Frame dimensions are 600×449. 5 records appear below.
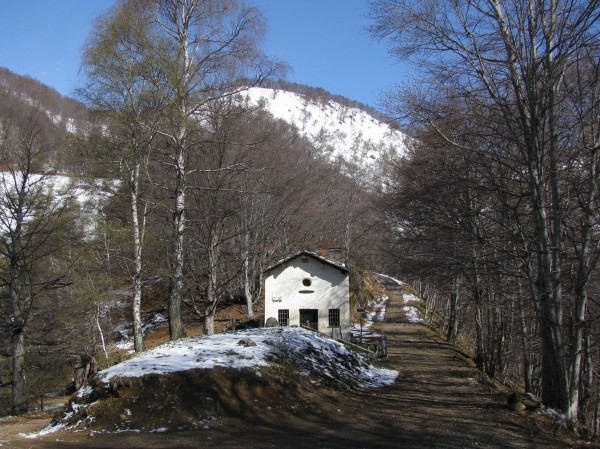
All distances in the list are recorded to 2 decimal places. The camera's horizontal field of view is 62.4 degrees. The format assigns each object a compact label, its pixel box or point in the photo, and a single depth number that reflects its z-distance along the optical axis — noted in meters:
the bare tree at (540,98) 10.00
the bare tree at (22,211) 16.34
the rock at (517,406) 10.55
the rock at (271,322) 24.70
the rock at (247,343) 12.59
